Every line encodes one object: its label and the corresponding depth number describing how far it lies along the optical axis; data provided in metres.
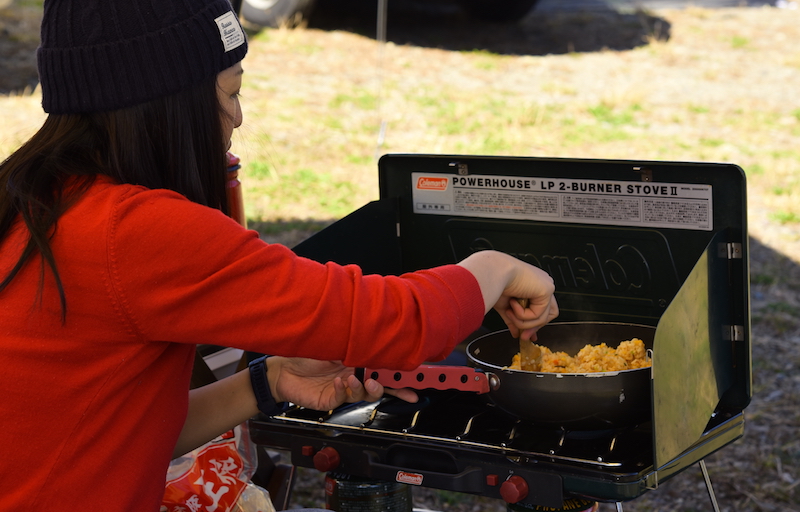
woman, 1.14
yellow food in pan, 1.63
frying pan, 1.45
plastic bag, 1.70
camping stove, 1.42
